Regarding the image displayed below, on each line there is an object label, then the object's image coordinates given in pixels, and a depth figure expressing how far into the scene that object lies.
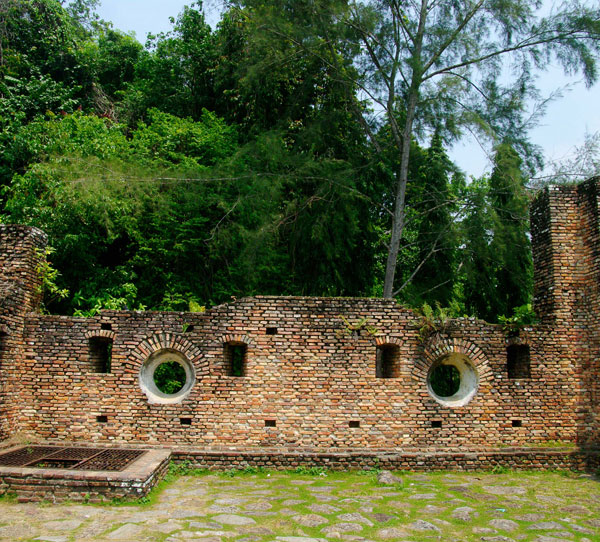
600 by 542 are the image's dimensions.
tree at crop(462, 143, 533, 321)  11.13
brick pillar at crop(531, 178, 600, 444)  8.38
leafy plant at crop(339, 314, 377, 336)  8.30
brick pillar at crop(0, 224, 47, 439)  7.74
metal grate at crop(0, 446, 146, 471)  6.34
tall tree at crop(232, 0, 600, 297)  11.70
